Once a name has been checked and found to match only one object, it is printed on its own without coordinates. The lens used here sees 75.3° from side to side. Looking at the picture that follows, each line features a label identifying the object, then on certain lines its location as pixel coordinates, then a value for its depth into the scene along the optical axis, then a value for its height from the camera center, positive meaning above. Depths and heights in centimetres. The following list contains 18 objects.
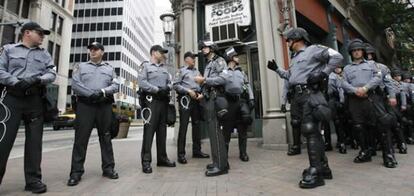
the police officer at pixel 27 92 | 312 +50
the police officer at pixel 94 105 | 373 +39
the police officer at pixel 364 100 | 423 +39
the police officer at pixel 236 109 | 486 +36
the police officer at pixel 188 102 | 514 +54
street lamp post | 864 +328
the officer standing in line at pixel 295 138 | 525 -25
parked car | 2239 +93
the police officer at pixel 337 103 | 602 +50
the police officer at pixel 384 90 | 464 +59
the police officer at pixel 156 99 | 432 +52
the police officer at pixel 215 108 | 380 +30
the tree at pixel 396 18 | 1427 +598
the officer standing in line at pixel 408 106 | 712 +46
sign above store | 798 +350
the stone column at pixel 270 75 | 636 +131
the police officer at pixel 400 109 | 553 +31
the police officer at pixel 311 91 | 311 +44
